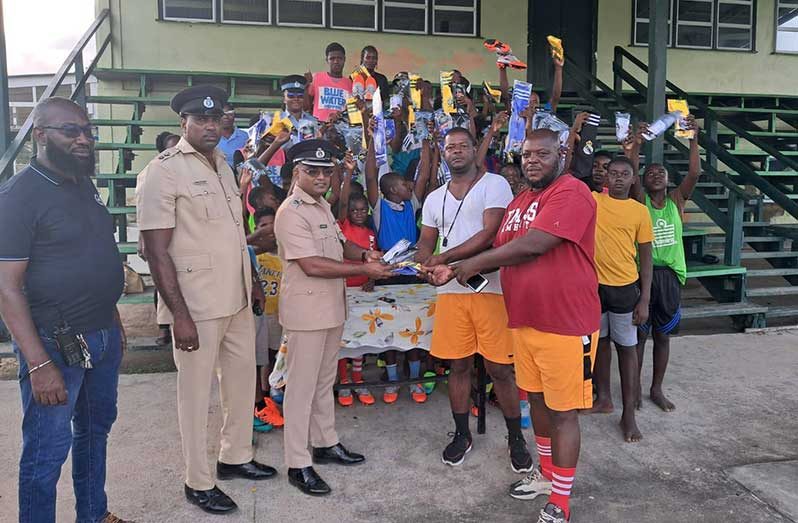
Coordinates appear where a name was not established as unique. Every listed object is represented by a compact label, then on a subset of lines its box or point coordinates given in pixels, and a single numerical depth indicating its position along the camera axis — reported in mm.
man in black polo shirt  2307
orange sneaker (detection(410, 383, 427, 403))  4516
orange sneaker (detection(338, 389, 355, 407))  4426
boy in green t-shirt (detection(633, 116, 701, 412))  4391
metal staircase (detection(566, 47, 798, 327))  6738
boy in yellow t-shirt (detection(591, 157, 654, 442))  3992
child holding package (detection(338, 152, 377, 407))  4605
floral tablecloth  4125
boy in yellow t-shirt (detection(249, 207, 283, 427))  4082
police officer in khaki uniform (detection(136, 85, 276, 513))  2811
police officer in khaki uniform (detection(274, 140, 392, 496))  3219
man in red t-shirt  2797
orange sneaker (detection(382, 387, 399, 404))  4492
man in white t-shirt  3438
